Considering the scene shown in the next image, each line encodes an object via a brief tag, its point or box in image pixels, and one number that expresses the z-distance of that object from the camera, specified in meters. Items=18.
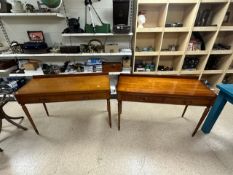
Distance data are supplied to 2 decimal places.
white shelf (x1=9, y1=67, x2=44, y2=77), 2.37
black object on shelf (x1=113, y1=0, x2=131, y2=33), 1.94
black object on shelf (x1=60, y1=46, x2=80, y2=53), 2.24
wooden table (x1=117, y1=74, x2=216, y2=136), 1.46
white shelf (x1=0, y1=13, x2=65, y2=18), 1.90
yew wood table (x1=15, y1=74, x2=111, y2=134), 1.49
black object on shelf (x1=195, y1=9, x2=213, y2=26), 2.16
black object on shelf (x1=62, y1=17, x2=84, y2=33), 2.09
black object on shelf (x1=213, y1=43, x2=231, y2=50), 2.41
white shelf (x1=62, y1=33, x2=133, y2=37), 2.07
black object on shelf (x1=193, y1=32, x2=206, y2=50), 2.40
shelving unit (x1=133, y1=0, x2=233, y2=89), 2.11
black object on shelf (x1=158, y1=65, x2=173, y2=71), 2.60
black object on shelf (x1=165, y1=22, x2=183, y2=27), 2.20
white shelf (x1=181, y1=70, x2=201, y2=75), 2.53
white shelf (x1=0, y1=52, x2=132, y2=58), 2.22
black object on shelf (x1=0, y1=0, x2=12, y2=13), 1.95
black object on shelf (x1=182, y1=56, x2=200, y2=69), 2.57
